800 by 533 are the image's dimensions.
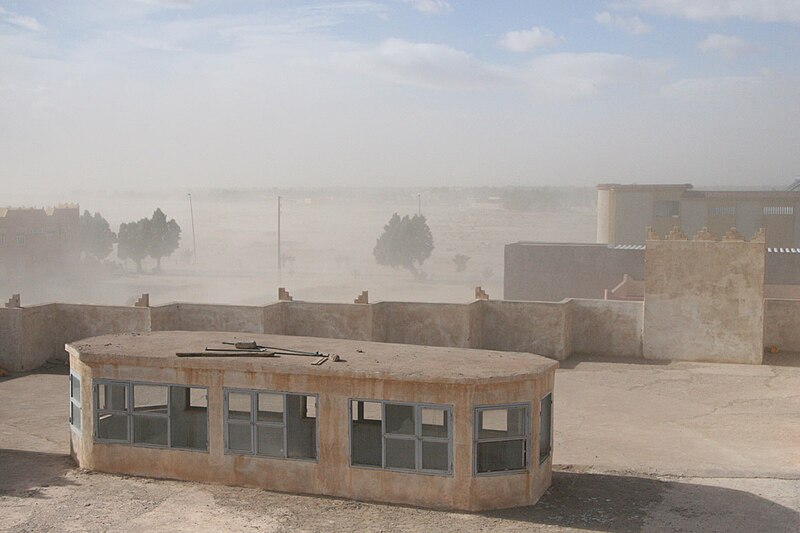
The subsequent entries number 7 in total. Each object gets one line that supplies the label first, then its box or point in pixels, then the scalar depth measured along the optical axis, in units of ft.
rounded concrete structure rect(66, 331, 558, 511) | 44.78
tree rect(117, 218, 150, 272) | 333.83
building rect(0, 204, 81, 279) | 267.59
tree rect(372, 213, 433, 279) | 316.19
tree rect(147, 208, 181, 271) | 334.44
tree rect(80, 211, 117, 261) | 336.08
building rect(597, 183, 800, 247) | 208.13
